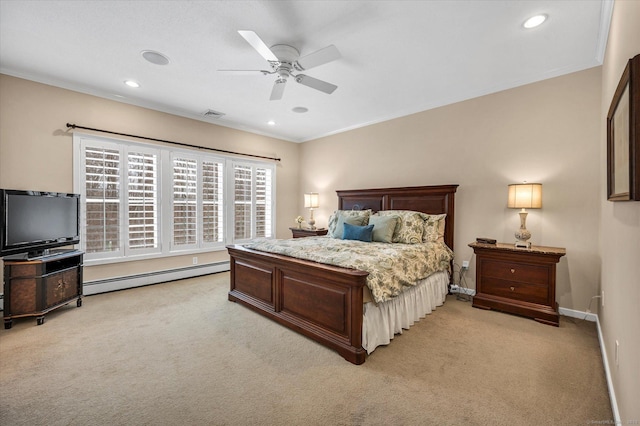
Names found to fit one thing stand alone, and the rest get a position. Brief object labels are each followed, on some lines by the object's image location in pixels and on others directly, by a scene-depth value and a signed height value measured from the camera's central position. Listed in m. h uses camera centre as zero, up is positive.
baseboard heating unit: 3.99 -1.08
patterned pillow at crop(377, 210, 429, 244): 3.80 -0.22
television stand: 2.86 -0.81
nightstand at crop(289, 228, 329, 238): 5.54 -0.41
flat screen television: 2.87 -0.12
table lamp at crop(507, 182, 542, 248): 3.18 +0.13
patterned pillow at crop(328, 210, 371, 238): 4.32 -0.13
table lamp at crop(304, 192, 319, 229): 5.95 +0.20
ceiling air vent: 4.79 +1.72
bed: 2.33 -0.81
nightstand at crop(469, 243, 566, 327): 2.99 -0.79
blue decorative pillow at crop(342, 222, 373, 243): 3.92 -0.30
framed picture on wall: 1.19 +0.38
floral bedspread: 2.47 -0.47
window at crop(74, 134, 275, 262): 3.96 +0.22
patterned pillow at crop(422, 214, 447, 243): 3.90 -0.24
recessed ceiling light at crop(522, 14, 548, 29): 2.38 +1.67
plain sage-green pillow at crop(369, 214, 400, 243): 3.85 -0.23
